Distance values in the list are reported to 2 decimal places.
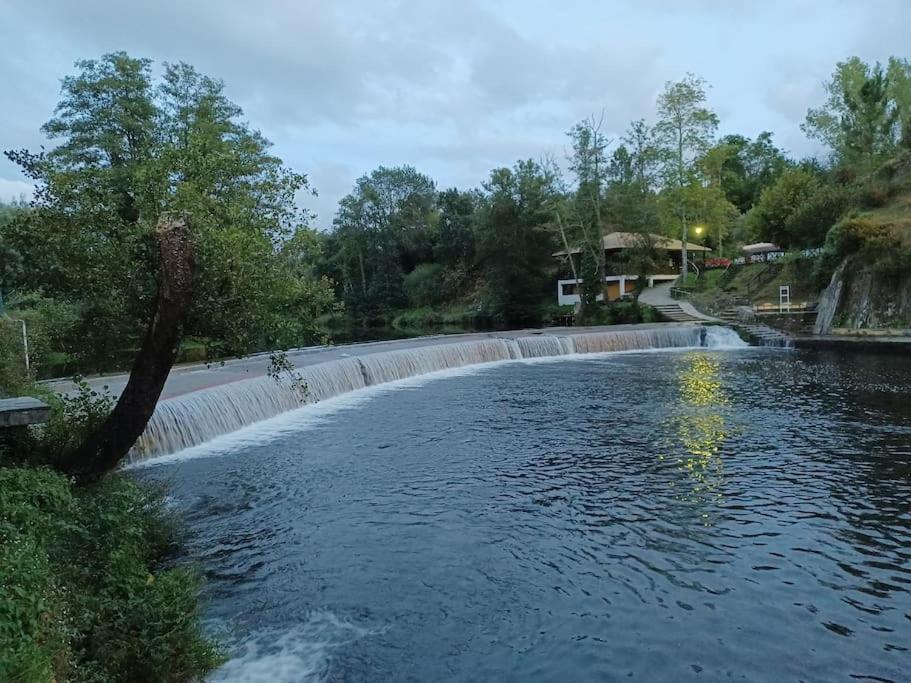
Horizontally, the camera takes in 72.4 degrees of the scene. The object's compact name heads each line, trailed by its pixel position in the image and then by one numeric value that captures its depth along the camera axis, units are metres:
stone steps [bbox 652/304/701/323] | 31.64
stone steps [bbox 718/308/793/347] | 25.52
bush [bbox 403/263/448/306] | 59.75
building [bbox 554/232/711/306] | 41.00
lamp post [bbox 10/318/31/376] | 10.26
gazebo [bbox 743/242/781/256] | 37.78
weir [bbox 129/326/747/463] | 10.75
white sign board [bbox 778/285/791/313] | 30.02
